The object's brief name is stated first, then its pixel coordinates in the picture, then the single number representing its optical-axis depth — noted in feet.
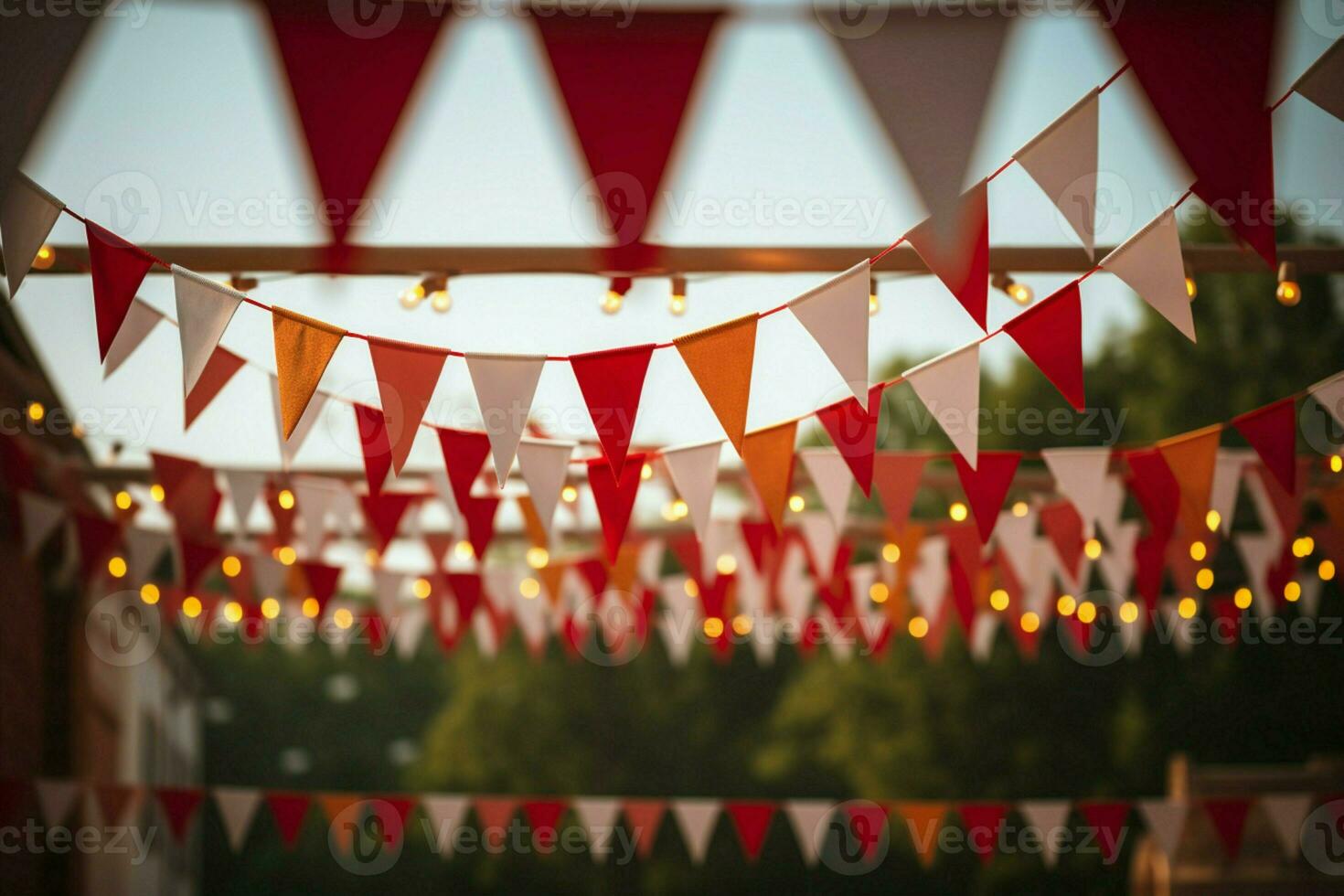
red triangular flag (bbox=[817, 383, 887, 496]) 10.69
